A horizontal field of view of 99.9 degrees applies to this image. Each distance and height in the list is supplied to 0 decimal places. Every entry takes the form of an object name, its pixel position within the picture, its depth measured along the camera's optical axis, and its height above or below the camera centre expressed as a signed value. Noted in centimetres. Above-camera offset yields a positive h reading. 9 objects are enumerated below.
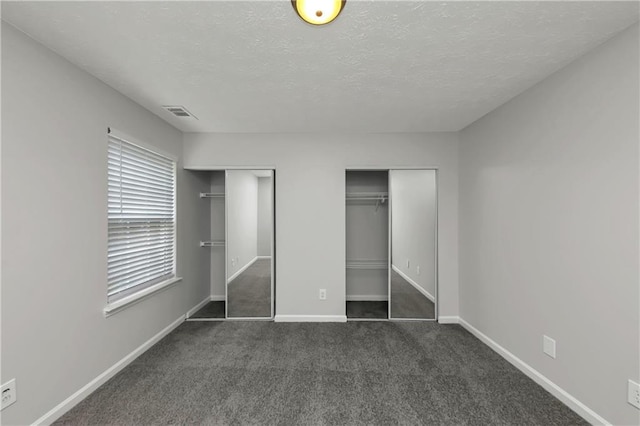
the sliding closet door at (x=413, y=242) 348 -37
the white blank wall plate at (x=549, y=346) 203 -102
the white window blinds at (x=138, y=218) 232 -4
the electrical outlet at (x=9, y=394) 147 -100
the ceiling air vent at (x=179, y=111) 266 +105
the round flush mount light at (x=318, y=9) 130 +101
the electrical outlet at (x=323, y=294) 344 -103
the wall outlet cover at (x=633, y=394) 150 -102
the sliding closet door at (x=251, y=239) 347 -36
